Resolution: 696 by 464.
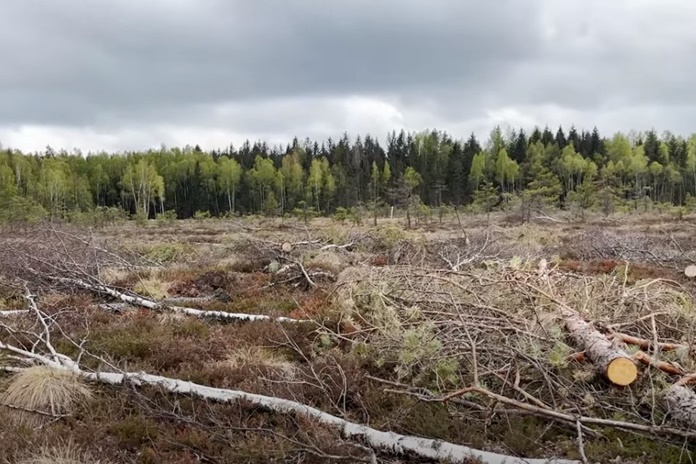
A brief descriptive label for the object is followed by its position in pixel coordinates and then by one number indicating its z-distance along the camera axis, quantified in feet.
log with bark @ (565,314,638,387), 16.53
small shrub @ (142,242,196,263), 54.08
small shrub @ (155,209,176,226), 137.39
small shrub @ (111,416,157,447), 15.20
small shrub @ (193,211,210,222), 147.70
